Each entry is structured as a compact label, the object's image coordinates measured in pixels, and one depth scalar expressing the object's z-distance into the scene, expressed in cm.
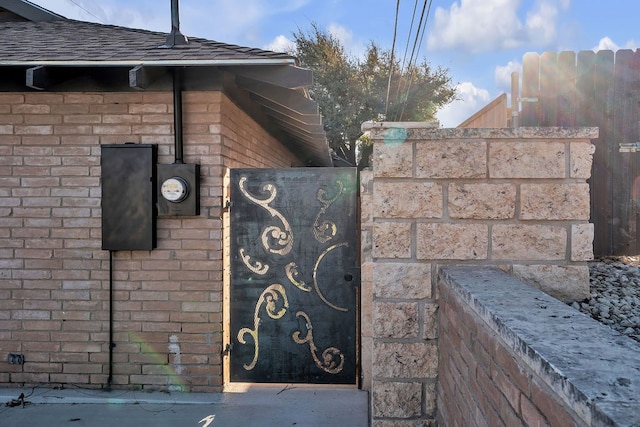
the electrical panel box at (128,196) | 402
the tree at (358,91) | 2130
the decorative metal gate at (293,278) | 414
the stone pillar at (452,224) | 246
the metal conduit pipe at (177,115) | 398
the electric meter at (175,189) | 390
